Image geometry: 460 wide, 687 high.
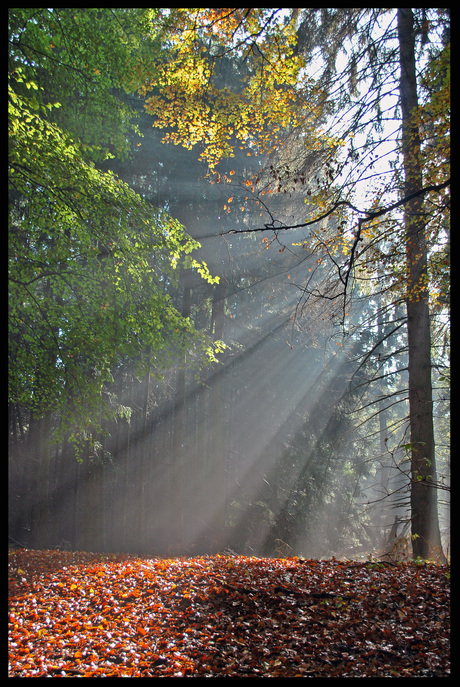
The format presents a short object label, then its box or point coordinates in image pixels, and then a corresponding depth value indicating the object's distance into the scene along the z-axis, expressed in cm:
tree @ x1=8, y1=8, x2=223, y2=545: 644
